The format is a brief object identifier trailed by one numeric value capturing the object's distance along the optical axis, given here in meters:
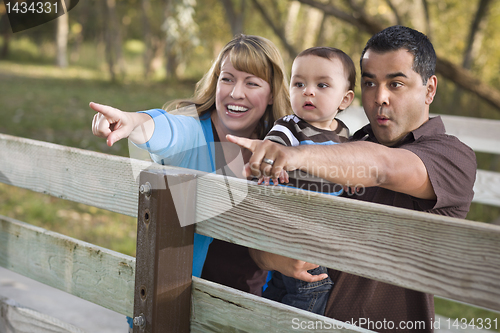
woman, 1.89
